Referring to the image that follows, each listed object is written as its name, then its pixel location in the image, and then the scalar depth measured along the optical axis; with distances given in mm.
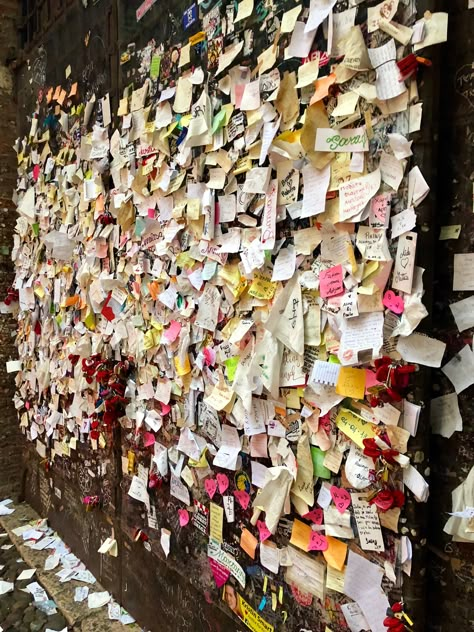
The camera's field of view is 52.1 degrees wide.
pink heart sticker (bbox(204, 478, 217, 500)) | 1771
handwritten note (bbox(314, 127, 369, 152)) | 1197
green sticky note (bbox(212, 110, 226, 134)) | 1628
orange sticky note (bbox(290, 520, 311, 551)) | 1401
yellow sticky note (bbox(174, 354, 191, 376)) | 1862
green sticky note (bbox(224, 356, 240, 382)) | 1627
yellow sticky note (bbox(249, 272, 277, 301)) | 1478
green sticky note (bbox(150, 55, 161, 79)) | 1964
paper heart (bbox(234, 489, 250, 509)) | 1625
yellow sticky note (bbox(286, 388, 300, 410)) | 1414
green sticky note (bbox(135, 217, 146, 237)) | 2107
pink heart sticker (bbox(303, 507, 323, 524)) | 1359
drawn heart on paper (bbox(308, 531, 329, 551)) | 1349
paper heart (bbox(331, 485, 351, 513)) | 1287
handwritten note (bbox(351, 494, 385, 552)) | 1214
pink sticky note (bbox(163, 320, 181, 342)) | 1922
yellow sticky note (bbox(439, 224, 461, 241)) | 1107
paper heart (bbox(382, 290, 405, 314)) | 1137
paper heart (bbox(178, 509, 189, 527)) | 1945
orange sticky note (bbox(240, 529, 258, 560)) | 1602
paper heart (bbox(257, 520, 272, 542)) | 1532
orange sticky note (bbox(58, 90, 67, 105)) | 2828
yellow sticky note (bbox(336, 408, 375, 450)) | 1226
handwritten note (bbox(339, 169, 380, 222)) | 1173
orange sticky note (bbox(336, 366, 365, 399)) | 1229
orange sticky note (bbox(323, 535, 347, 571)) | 1301
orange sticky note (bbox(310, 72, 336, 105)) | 1241
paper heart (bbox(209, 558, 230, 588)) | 1739
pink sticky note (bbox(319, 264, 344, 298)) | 1267
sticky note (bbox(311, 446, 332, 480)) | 1343
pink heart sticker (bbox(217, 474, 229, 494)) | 1716
